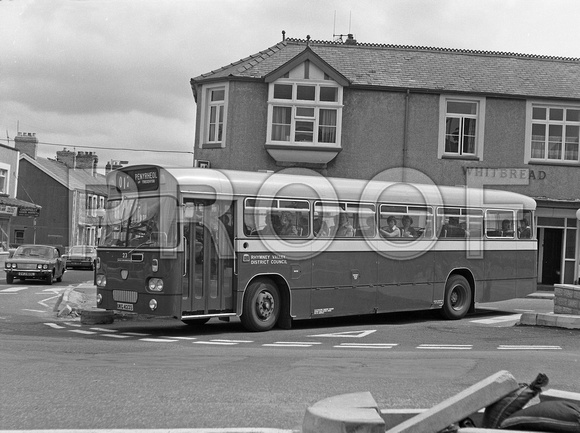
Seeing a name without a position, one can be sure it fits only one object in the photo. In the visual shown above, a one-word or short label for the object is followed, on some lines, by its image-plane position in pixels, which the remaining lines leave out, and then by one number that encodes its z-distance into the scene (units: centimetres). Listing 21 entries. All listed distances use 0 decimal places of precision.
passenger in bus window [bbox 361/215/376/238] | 1700
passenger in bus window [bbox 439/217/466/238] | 1845
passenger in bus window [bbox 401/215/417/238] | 1769
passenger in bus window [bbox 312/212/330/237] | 1603
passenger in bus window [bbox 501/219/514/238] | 1983
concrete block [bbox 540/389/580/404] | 524
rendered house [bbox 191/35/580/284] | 2838
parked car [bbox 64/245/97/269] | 5119
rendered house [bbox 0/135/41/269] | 5241
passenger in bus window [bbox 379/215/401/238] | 1734
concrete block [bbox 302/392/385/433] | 477
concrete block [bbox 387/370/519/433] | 478
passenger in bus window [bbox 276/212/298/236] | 1551
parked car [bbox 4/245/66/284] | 3134
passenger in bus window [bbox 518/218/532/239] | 2031
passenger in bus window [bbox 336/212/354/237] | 1650
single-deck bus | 1420
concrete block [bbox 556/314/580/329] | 1548
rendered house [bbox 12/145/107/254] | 6925
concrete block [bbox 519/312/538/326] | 1647
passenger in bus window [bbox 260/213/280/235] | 1527
